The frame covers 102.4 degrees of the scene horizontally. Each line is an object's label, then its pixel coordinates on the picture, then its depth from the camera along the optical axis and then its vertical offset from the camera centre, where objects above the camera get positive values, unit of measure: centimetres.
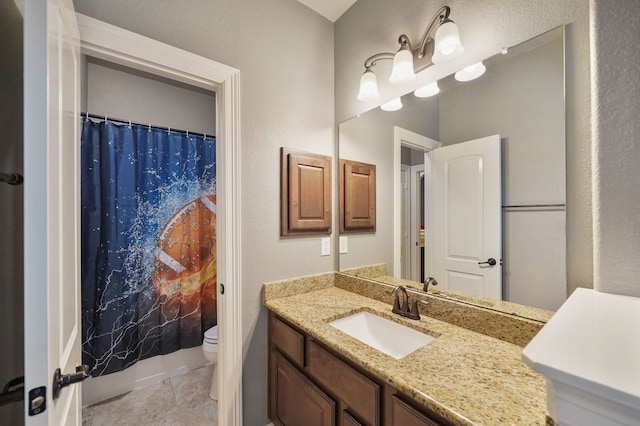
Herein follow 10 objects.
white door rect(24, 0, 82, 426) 56 +1
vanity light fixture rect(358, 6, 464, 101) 114 +79
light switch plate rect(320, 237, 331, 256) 179 -24
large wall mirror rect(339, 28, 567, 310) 95 +15
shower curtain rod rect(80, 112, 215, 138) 188 +73
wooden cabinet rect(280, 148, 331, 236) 161 +13
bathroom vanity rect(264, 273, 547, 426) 69 -51
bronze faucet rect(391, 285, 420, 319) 125 -47
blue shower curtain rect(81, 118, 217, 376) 184 -23
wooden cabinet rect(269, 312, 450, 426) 83 -71
